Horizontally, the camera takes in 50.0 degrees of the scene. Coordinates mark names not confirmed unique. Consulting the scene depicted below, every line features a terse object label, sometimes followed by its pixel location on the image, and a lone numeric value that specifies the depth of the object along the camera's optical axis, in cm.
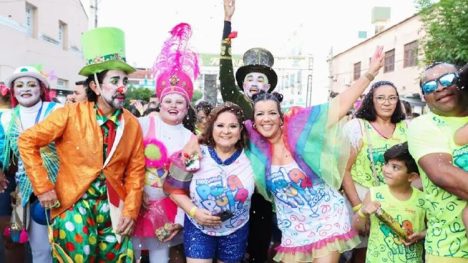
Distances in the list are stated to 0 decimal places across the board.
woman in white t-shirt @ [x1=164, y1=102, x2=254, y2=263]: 345
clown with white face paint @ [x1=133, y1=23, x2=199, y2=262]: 377
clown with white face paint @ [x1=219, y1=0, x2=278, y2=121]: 418
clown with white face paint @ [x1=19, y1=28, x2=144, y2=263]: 334
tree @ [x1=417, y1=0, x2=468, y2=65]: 1220
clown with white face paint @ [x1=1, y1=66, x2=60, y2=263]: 397
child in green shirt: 342
